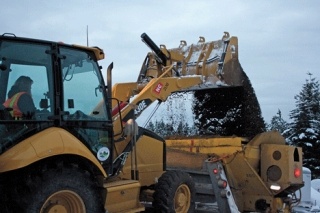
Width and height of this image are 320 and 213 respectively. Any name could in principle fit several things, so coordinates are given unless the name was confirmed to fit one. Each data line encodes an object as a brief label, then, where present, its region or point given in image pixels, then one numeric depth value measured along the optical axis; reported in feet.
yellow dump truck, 25.32
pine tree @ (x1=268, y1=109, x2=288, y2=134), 167.88
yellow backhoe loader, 14.67
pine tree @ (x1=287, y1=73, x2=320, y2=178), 71.77
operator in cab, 14.93
